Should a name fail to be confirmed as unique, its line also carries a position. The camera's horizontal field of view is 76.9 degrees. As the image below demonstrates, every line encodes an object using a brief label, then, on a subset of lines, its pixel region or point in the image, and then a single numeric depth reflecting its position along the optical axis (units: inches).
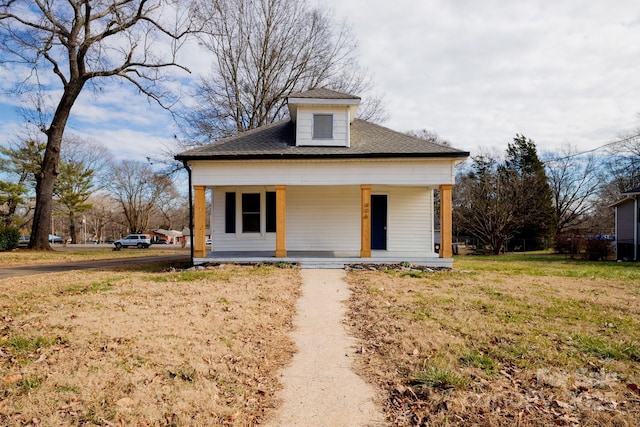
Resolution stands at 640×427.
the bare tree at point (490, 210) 1147.9
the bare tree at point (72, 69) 790.5
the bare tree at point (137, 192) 2137.1
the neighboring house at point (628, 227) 833.5
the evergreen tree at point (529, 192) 1173.7
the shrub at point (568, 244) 907.5
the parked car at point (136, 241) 1556.3
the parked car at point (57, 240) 2586.6
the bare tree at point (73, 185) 1686.8
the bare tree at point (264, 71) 1015.0
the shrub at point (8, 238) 874.1
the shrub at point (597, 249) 831.1
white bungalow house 515.8
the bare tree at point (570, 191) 1625.2
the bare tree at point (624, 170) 1380.4
